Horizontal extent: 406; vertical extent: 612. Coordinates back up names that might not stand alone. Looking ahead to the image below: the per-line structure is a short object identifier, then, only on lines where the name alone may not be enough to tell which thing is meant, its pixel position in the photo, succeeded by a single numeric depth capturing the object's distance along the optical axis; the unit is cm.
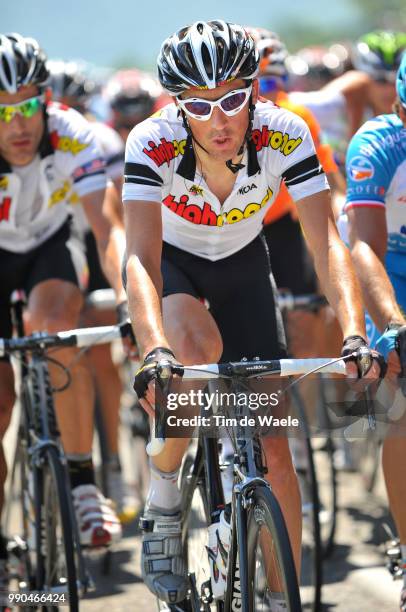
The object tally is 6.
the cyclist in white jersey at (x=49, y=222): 1117
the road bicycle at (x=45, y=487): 991
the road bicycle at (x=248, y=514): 748
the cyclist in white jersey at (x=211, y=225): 863
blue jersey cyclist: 936
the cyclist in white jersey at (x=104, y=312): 1507
